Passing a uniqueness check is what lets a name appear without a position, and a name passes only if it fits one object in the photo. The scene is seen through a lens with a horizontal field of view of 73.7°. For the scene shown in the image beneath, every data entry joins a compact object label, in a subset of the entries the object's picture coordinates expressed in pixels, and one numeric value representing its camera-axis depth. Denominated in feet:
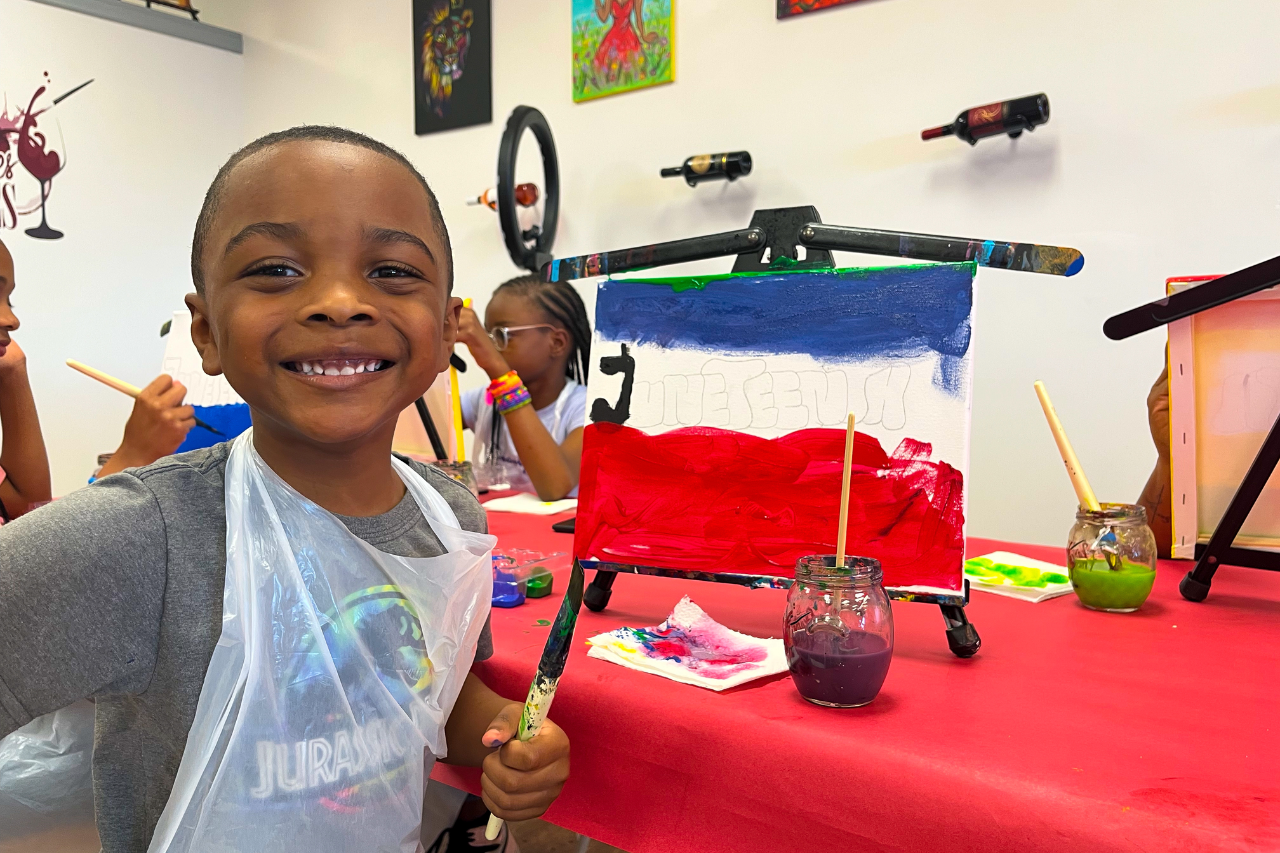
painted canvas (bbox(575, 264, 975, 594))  2.82
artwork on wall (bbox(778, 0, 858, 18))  7.40
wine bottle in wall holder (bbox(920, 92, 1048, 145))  6.31
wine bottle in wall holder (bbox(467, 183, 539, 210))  9.45
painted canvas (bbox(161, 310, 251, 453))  5.48
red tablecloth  1.86
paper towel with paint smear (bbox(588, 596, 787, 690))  2.53
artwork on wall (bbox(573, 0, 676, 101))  8.48
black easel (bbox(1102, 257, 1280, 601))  3.22
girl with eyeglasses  6.84
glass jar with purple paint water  2.30
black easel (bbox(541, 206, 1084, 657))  2.68
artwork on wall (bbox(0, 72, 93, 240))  9.99
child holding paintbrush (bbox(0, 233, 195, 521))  4.16
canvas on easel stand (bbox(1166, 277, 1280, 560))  3.37
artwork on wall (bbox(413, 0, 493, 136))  9.84
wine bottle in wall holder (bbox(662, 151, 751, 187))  7.86
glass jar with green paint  3.13
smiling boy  1.91
